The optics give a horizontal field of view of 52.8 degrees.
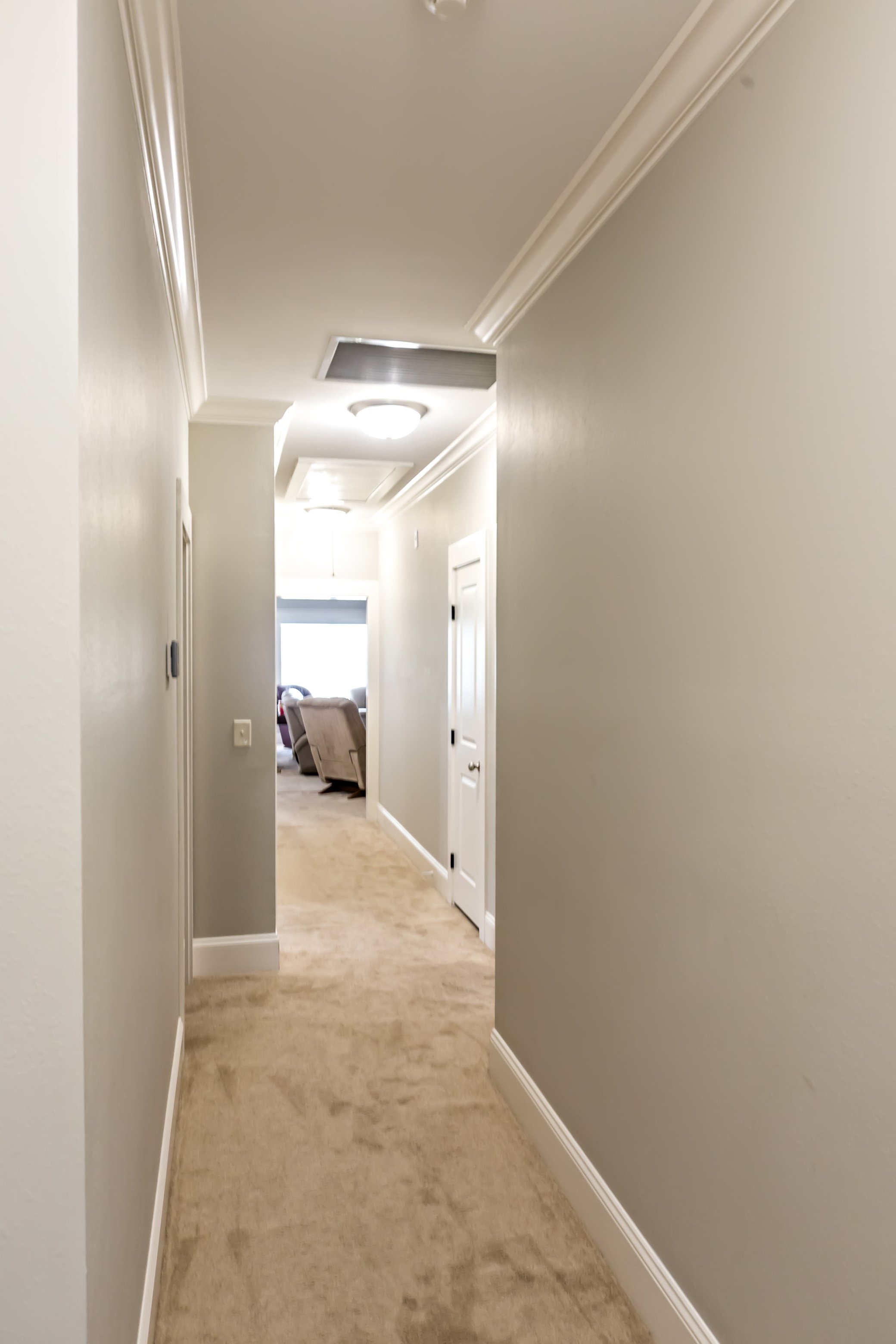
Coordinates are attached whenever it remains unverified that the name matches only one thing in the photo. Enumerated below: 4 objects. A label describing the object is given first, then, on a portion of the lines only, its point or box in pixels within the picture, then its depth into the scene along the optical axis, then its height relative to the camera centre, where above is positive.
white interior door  4.57 -0.40
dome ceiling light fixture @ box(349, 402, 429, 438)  3.94 +1.12
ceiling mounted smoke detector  1.50 +1.11
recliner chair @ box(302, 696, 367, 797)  8.83 -0.70
